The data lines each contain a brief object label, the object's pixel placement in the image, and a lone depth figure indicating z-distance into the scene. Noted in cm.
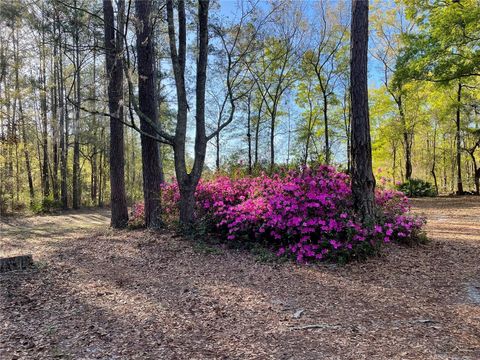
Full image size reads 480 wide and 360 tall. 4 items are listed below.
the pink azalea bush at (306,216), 409
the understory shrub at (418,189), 1572
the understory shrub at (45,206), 1300
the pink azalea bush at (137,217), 669
